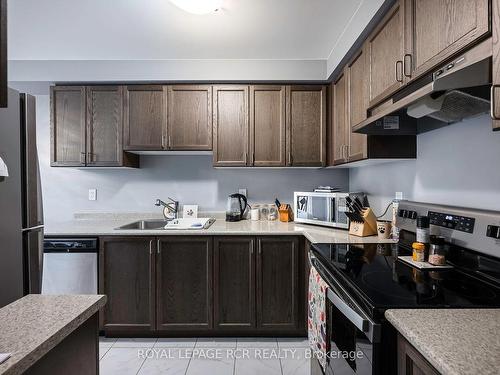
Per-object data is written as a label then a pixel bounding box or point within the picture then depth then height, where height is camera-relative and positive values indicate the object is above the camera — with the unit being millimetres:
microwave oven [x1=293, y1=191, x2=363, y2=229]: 2262 -208
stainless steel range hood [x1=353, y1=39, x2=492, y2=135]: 859 +326
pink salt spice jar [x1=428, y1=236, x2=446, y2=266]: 1261 -312
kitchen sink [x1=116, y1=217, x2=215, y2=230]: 2385 -356
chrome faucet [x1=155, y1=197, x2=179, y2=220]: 2855 -242
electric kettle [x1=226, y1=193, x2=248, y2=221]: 2789 -222
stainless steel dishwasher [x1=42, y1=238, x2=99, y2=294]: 2188 -631
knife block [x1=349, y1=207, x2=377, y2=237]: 1956 -291
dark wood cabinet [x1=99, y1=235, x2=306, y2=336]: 2238 -800
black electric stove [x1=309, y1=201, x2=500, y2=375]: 883 -382
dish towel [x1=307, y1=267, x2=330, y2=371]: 1316 -680
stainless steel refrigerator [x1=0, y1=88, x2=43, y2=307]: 1210 -87
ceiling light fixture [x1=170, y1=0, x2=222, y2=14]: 1619 +1058
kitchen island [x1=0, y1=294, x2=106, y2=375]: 612 -357
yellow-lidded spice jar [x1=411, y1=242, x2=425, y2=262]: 1326 -325
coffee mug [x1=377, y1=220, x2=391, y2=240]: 1830 -300
